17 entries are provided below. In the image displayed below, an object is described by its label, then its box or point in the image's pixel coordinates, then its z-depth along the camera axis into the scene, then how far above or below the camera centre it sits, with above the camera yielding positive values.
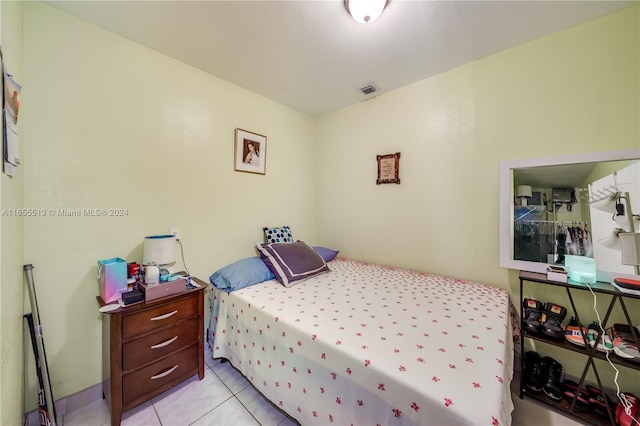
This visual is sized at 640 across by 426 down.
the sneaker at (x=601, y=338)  1.31 -0.77
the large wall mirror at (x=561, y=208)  1.43 +0.03
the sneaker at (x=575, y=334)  1.36 -0.77
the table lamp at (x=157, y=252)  1.56 -0.27
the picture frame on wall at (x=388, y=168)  2.39 +0.49
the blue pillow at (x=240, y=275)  1.78 -0.52
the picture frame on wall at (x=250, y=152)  2.30 +0.66
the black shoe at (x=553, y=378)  1.44 -1.12
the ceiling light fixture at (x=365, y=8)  1.31 +1.23
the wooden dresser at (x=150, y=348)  1.29 -0.87
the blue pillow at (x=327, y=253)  2.56 -0.47
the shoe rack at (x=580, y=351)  1.24 -0.83
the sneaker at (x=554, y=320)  1.43 -0.73
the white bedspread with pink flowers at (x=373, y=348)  0.85 -0.65
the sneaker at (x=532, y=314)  1.50 -0.72
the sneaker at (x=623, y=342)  1.22 -0.75
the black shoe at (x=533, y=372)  1.51 -1.11
